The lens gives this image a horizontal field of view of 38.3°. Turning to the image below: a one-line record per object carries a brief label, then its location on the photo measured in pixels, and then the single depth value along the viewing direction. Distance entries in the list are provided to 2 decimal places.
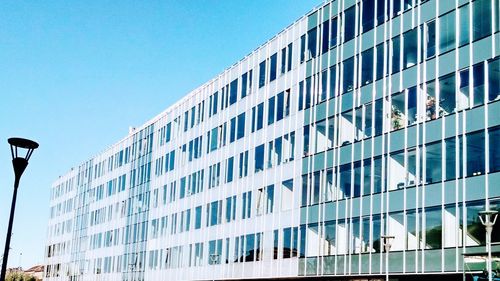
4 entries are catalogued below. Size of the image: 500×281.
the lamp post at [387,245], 34.81
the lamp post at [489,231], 27.20
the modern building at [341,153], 34.72
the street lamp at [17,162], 18.24
